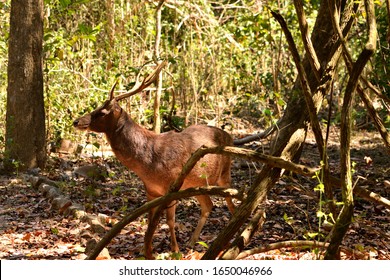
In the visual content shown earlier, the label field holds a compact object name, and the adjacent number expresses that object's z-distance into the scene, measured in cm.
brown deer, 1344
